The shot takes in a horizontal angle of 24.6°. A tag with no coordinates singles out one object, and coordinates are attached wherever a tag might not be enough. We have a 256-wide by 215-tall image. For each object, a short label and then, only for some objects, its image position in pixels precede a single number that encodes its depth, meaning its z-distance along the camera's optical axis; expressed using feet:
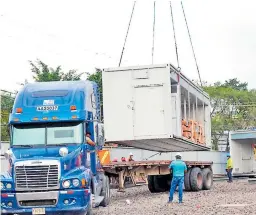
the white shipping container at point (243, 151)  114.01
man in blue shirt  60.29
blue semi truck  43.34
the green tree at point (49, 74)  143.43
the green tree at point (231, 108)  209.50
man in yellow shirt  102.73
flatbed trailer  65.87
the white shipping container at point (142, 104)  55.62
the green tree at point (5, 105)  125.66
